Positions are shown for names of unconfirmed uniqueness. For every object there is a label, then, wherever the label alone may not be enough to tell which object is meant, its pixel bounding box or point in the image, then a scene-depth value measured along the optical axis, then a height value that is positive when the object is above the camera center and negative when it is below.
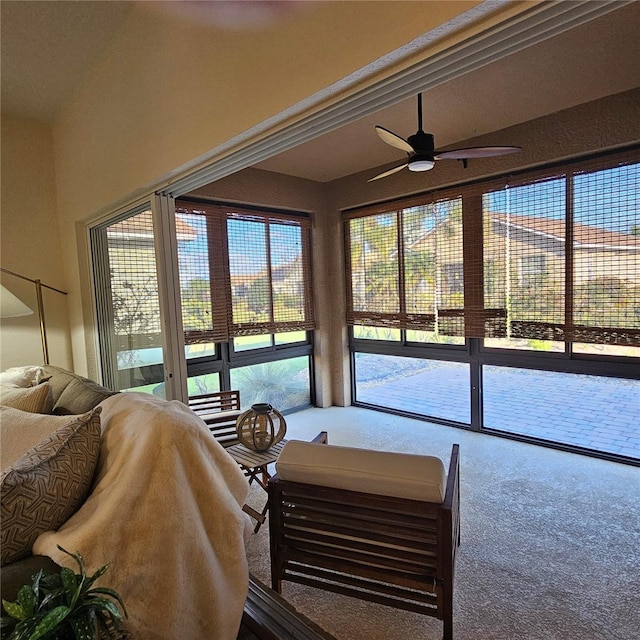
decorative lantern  2.46 -0.82
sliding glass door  2.62 +0.02
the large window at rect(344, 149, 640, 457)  3.03 -0.05
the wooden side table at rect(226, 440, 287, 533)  2.27 -0.95
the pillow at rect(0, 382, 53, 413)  2.04 -0.47
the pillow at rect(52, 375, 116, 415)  2.00 -0.48
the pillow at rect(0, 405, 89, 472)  1.57 -0.50
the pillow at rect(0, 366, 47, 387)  2.54 -0.45
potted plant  0.72 -0.58
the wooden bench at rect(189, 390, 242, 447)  2.91 -0.92
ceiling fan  2.48 +0.90
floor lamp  2.91 +0.02
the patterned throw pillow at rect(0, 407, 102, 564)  1.09 -0.52
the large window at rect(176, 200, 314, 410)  3.86 -0.03
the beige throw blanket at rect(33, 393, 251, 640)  1.14 -0.69
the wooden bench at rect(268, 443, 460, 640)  1.52 -1.01
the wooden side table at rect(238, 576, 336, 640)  1.21 -1.09
